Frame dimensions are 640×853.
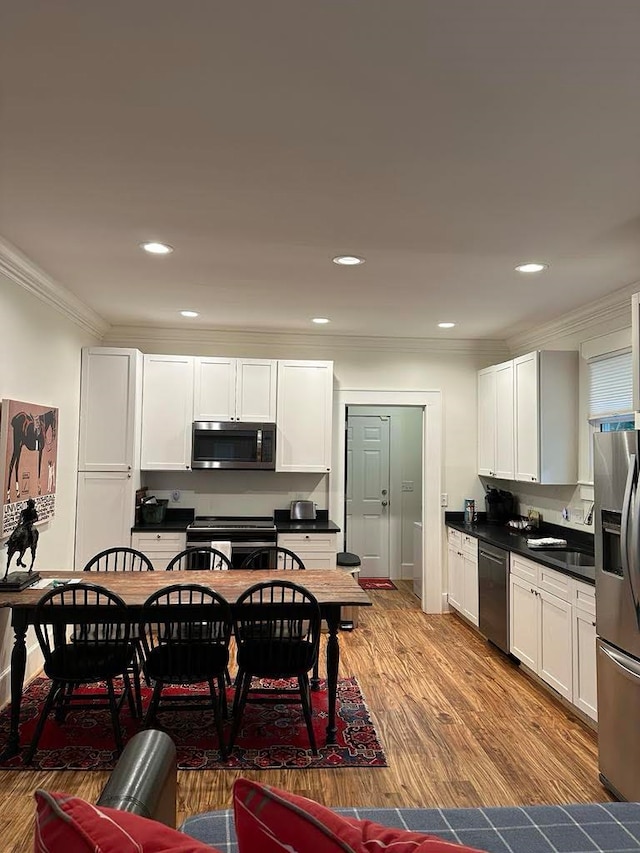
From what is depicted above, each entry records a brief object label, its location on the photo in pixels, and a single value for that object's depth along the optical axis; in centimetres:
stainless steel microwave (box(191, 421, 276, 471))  522
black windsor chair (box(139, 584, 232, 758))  297
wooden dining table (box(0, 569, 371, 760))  299
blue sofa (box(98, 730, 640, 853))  140
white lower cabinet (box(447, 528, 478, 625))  510
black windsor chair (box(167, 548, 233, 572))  471
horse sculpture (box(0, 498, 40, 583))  333
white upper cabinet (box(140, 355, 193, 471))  521
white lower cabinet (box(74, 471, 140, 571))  483
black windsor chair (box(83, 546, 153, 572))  474
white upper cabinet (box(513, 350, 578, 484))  459
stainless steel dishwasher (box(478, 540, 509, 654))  443
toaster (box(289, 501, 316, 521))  554
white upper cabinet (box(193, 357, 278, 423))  529
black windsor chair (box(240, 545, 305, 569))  496
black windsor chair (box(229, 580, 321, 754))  304
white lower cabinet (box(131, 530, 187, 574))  494
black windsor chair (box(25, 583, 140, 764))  290
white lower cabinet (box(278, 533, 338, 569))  512
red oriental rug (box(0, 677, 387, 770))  294
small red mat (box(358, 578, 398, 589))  688
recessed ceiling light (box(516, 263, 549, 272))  348
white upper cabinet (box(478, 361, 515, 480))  514
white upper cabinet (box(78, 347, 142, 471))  487
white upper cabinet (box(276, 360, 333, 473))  538
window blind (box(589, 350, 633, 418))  405
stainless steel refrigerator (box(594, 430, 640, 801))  254
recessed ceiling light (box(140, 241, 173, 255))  325
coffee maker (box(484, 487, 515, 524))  561
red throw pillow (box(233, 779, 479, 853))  86
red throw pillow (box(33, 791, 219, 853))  85
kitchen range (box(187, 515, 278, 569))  498
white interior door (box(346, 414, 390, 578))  723
